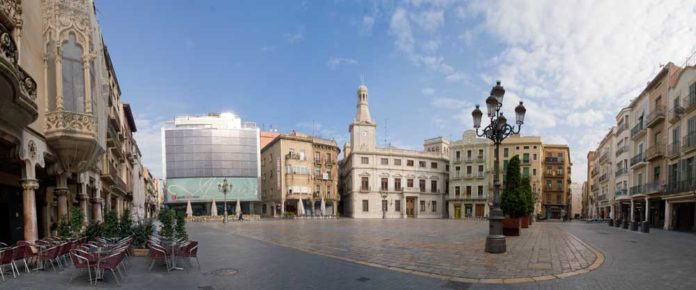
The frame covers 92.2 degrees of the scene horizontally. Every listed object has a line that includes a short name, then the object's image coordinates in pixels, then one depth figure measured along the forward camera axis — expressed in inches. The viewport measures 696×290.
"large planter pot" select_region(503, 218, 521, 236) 749.0
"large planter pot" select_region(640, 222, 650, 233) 909.2
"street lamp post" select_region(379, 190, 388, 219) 2248.8
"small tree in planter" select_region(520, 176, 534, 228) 1063.7
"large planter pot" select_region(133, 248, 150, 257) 461.4
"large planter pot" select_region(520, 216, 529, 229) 1035.7
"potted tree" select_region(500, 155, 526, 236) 755.0
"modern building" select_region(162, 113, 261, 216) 2277.3
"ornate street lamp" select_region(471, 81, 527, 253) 469.4
